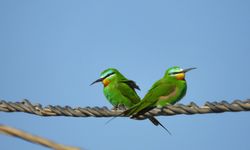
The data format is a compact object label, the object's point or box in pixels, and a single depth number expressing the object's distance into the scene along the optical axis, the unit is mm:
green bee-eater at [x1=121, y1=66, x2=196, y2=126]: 7695
